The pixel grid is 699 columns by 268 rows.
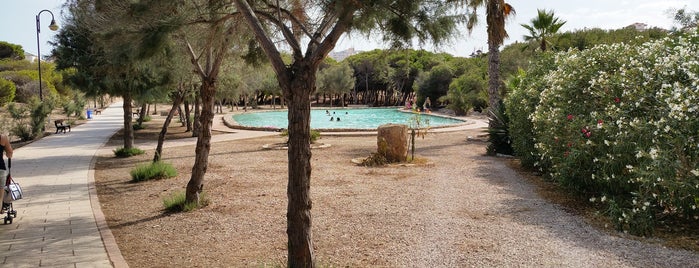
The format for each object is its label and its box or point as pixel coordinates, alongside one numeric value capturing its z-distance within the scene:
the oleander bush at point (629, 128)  5.20
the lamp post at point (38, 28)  25.22
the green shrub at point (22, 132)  19.80
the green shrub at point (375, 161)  11.98
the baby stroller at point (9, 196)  6.50
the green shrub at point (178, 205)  7.46
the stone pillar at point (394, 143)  12.22
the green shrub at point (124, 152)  14.56
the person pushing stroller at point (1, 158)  6.28
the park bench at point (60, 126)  22.73
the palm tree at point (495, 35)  16.48
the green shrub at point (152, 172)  10.30
